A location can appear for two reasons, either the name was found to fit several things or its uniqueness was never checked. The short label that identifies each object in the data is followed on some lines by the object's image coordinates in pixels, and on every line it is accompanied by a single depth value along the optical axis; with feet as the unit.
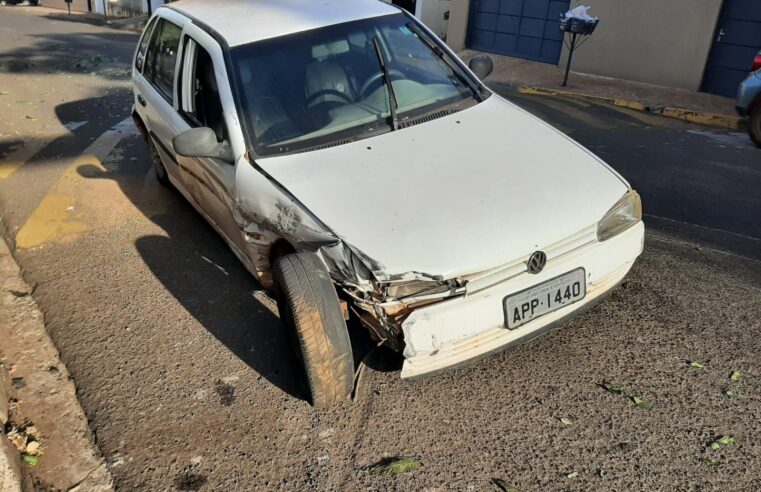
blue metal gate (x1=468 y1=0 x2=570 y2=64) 38.91
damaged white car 9.51
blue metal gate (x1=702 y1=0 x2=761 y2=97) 30.91
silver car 23.99
